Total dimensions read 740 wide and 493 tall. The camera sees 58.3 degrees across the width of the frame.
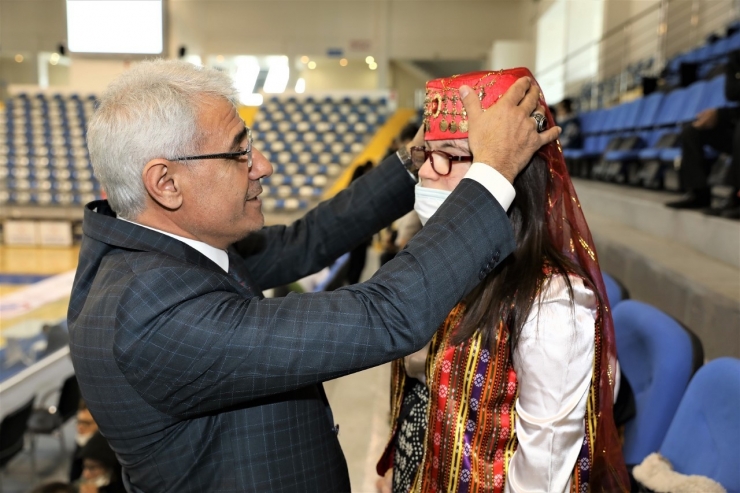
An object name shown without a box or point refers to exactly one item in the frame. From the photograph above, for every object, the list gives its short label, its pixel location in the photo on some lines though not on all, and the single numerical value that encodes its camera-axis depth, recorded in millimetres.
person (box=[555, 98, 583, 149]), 7723
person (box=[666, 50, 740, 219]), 3645
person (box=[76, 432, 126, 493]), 2566
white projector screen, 9648
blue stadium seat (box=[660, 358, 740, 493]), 1182
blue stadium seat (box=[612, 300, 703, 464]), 1473
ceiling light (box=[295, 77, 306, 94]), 17562
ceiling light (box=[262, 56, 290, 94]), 17125
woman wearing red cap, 1033
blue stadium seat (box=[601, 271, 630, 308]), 2082
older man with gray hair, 884
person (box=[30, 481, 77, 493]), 2465
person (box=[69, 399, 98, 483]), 3433
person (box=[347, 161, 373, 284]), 4734
